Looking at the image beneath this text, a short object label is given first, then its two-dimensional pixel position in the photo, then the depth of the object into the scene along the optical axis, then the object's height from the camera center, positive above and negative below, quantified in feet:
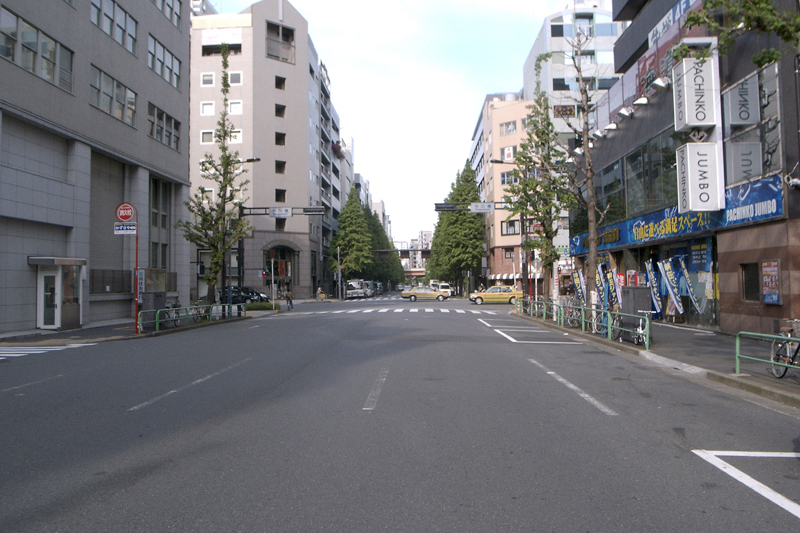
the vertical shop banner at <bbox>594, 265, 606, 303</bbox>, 70.95 -0.73
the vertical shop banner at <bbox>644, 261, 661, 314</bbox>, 71.15 -0.23
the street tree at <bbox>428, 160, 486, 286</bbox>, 204.74 +18.56
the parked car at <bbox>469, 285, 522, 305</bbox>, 150.51 -3.68
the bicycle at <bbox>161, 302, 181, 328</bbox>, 66.69 -4.30
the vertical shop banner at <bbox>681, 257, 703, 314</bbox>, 61.82 -0.88
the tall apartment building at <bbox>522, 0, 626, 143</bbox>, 171.42 +78.71
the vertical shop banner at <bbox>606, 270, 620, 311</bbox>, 66.22 -1.70
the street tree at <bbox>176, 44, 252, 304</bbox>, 88.38 +9.79
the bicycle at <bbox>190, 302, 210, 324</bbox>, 78.33 -4.48
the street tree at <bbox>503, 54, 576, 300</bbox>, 80.74 +14.88
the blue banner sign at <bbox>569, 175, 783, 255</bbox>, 45.88 +6.82
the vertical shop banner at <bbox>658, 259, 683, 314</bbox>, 65.41 -0.10
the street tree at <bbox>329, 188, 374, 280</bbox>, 233.35 +18.39
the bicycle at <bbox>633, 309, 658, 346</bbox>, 44.13 -4.25
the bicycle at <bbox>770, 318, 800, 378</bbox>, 28.37 -3.99
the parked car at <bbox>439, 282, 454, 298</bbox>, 187.83 -2.06
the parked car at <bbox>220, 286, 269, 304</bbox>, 154.65 -3.51
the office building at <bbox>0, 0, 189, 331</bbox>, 61.00 +18.53
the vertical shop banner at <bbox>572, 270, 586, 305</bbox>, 80.89 -0.83
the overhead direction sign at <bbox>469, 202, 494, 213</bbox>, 110.83 +15.72
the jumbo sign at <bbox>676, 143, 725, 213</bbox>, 52.21 +10.25
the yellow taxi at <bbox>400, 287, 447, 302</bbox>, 175.42 -3.89
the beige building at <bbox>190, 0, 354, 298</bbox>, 184.75 +59.34
